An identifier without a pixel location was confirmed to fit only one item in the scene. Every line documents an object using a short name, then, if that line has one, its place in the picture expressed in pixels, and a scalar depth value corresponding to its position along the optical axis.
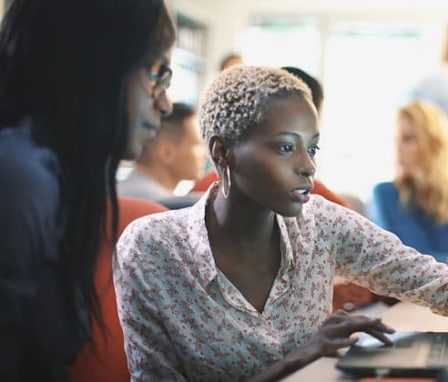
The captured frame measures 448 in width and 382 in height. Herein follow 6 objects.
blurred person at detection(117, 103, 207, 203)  3.42
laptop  1.06
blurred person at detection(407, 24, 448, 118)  3.81
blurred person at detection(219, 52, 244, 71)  4.18
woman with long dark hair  0.96
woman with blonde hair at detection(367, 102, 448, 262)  3.02
